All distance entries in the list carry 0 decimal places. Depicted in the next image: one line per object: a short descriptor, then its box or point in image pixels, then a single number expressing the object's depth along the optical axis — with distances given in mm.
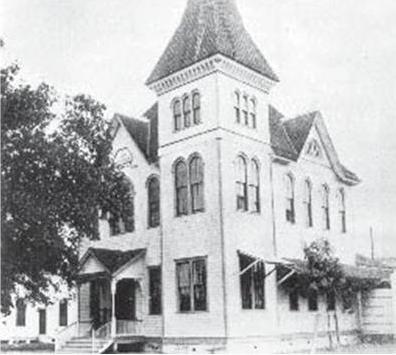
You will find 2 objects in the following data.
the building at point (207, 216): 23016
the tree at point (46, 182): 17312
